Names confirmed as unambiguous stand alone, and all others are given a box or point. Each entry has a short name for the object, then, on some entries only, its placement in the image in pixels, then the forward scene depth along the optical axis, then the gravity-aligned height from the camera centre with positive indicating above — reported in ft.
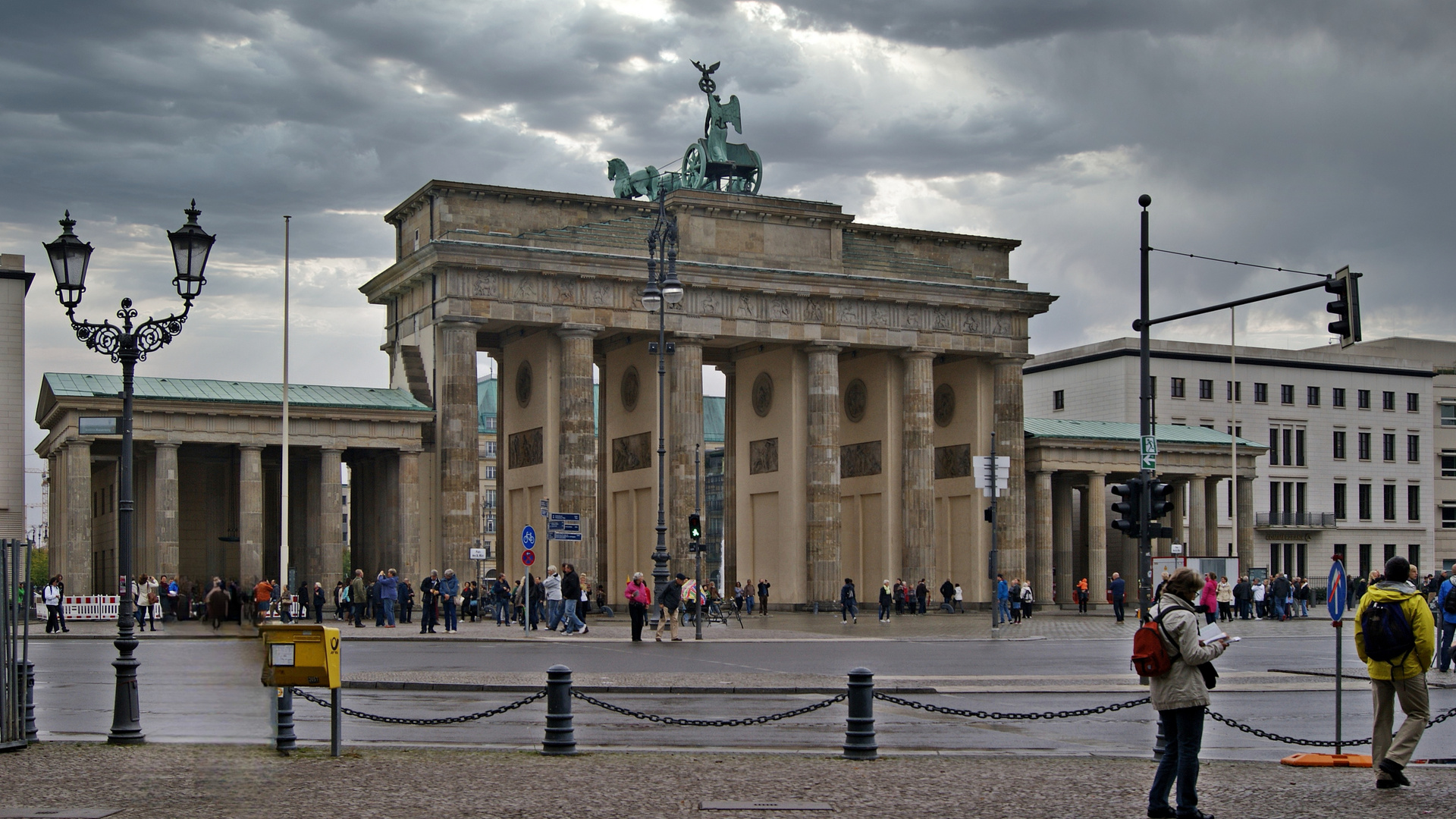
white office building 294.46 +9.86
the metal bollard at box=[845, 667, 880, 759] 48.60 -7.52
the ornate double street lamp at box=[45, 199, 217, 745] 60.39 +7.18
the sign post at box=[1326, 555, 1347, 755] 56.13 -4.36
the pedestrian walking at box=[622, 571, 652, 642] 120.98 -9.56
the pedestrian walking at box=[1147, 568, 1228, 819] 36.63 -5.27
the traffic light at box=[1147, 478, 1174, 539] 80.06 -1.32
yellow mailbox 47.44 -5.25
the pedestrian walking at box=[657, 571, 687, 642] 121.29 -9.40
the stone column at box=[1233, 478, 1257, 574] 251.60 -6.30
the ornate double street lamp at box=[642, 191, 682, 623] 128.26 +15.05
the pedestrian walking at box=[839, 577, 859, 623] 171.22 -13.36
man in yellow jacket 42.86 -5.22
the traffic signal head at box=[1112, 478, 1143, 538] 80.79 -1.56
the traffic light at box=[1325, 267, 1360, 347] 83.10 +8.93
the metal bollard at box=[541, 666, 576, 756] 48.37 -7.29
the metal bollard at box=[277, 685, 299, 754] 48.14 -7.48
